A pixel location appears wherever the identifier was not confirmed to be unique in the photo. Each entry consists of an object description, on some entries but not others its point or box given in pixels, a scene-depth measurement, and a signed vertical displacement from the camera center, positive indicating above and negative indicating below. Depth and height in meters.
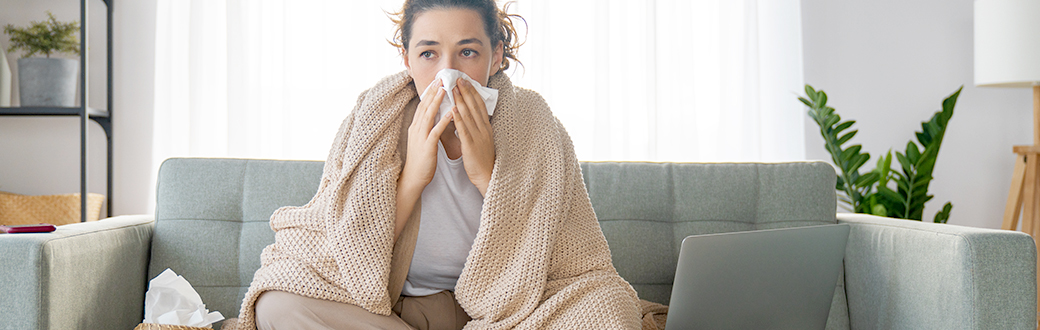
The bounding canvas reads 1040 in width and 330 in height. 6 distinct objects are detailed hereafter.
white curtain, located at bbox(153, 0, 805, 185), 2.24 +0.35
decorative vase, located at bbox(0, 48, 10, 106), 2.08 +0.29
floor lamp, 2.05 +0.35
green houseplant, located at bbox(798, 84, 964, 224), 2.21 -0.02
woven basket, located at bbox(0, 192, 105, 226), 2.09 -0.14
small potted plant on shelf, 2.02 +0.33
